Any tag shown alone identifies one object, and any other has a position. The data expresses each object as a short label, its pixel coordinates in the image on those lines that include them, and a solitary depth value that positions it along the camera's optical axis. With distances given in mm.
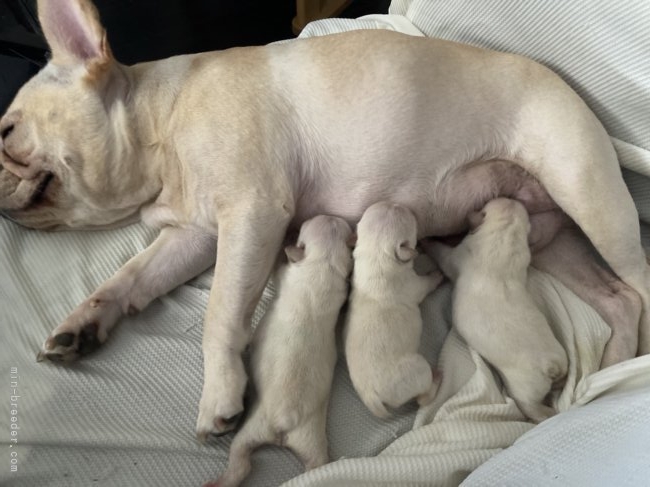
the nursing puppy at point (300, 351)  377
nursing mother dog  444
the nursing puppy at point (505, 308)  409
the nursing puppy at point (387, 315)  398
